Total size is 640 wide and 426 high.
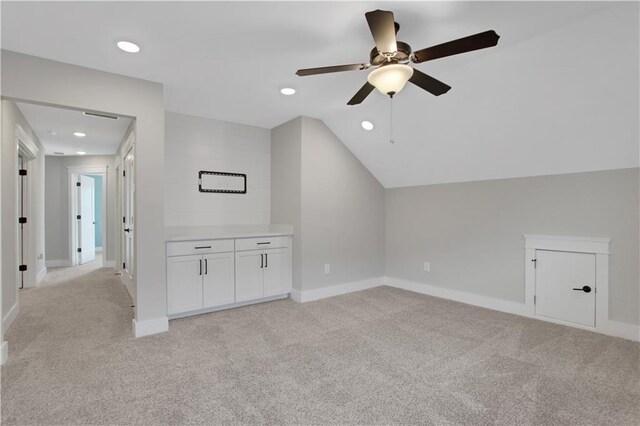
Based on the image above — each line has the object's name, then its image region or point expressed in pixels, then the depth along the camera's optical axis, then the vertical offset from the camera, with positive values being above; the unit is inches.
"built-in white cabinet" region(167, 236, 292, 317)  131.9 -29.1
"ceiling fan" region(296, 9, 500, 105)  67.1 +37.7
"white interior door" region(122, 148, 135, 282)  171.9 -2.9
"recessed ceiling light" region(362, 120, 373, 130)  153.0 +42.5
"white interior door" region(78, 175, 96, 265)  278.2 -8.5
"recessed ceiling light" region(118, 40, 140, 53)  92.8 +50.3
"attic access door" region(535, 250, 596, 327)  120.6 -31.4
